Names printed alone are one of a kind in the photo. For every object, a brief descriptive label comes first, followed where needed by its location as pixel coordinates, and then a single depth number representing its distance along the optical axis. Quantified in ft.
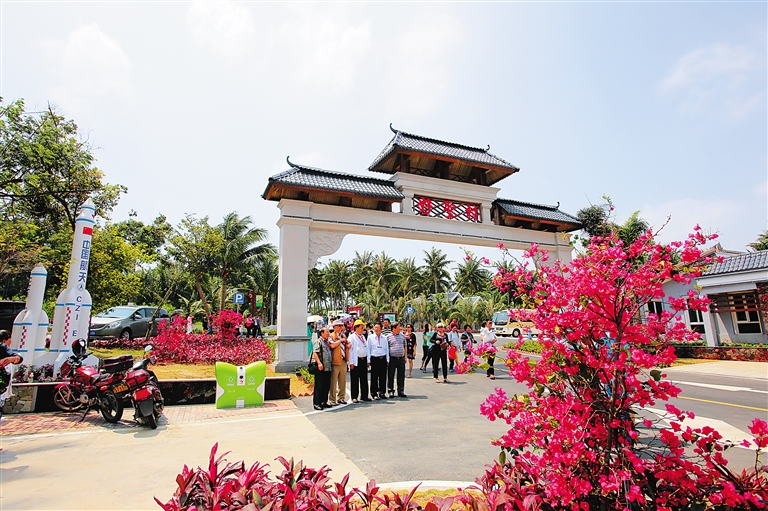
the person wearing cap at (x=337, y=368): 26.35
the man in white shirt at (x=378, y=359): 28.60
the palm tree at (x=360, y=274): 153.69
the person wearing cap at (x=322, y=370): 24.93
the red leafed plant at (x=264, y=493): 8.12
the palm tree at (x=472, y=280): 149.69
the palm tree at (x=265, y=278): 125.90
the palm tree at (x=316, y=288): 168.14
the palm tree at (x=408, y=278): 144.25
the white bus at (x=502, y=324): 107.93
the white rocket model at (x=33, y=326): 29.58
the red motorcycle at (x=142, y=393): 19.66
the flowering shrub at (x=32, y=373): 26.68
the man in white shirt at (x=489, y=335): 38.03
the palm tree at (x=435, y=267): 149.48
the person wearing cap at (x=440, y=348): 35.96
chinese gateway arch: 38.78
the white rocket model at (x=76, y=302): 30.22
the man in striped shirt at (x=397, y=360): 29.27
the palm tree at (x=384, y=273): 148.25
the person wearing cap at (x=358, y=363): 27.58
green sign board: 25.14
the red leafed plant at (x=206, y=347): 45.21
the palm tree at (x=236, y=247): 89.71
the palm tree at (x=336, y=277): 166.91
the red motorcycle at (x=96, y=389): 20.81
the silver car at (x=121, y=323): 54.99
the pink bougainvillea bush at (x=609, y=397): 7.98
